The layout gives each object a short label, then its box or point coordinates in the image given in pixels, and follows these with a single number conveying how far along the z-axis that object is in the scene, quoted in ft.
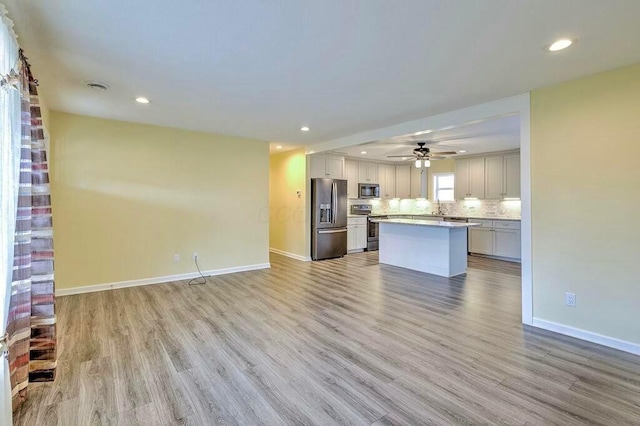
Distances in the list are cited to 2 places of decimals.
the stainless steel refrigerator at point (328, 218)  22.52
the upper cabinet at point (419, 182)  29.14
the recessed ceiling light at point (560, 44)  7.42
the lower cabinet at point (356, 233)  25.71
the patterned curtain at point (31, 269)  6.64
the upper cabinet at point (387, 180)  28.55
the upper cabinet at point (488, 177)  22.61
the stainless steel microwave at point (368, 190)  26.71
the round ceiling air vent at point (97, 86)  10.30
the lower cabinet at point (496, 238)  21.86
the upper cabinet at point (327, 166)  22.58
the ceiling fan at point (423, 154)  19.61
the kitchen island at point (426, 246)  17.47
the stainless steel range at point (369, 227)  26.55
